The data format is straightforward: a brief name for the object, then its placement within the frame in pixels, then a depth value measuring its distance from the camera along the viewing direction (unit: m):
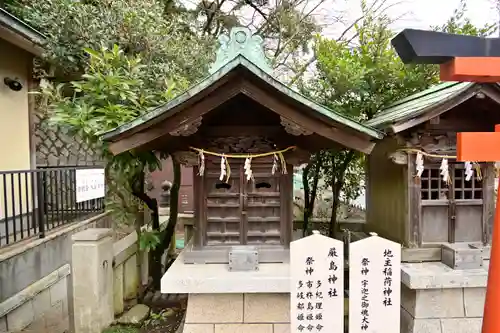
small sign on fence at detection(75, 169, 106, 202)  5.61
